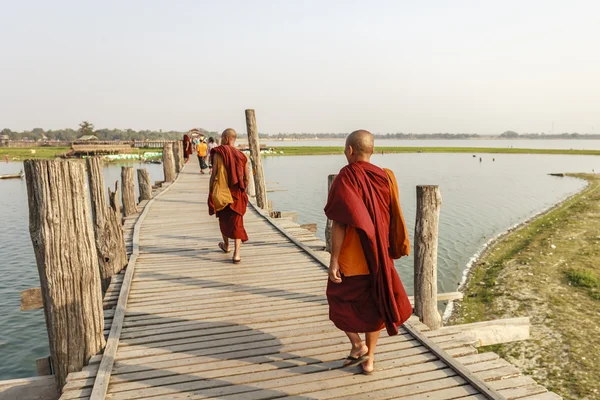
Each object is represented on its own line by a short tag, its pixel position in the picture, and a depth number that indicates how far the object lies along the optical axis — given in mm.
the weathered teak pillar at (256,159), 11672
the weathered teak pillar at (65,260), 3260
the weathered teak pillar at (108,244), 5676
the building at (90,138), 83669
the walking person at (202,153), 18609
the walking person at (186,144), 24422
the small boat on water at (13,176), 35938
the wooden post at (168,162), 17469
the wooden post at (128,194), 10547
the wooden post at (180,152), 22209
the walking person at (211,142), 17011
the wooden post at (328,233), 6773
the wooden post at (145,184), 12508
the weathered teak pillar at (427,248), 4496
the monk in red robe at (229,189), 5906
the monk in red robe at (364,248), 3006
